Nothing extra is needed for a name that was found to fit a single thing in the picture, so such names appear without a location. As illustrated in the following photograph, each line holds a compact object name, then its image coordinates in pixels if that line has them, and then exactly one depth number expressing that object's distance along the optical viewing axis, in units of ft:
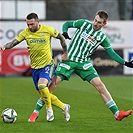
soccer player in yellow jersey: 65.21
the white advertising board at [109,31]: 168.55
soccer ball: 65.10
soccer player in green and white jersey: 65.92
